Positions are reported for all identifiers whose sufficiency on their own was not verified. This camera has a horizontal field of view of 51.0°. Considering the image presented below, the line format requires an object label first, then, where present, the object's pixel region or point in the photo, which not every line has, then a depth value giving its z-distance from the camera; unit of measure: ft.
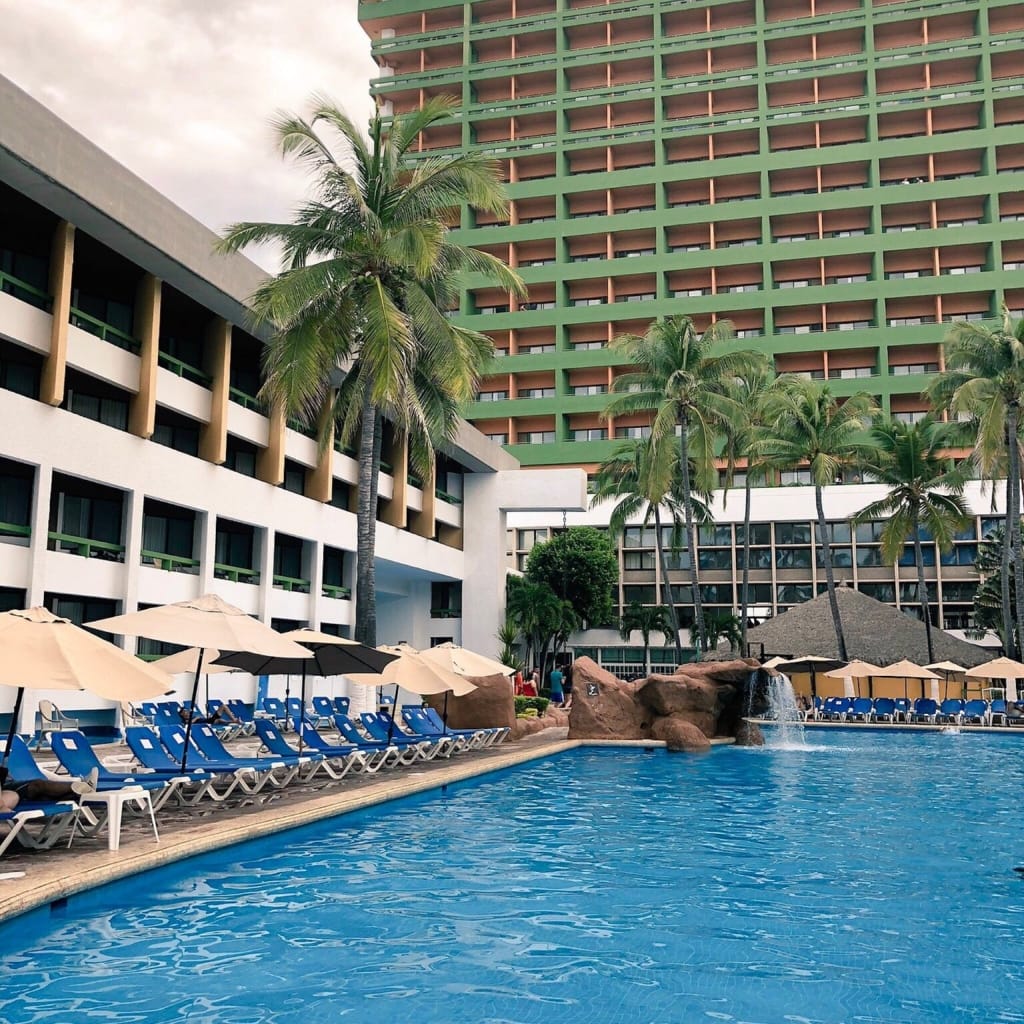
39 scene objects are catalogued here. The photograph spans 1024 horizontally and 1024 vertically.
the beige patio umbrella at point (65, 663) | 26.02
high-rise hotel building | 200.64
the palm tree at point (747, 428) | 120.78
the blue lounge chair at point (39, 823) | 27.02
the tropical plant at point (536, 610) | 137.08
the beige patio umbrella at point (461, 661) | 58.18
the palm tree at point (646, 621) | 165.07
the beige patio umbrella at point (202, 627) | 37.63
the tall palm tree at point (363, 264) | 65.31
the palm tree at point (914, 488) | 124.88
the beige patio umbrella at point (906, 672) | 96.10
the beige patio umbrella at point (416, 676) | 52.21
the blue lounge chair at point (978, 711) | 97.14
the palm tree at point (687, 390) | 114.21
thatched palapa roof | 112.47
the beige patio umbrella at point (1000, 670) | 91.15
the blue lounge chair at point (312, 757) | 45.24
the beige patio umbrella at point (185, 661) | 54.70
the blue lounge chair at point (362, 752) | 48.55
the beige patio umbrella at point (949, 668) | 98.47
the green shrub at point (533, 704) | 89.10
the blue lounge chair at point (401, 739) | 56.18
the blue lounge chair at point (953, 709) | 96.22
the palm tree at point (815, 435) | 124.77
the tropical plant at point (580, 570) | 154.10
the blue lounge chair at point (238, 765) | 39.78
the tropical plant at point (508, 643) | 110.93
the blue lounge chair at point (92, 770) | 32.12
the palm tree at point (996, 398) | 104.27
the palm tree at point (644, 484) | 112.98
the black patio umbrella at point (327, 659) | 50.93
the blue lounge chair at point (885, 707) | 99.14
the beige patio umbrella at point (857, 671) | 94.38
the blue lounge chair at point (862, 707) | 97.71
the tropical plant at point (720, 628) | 154.81
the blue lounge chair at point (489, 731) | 63.00
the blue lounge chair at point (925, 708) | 98.48
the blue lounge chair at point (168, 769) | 36.88
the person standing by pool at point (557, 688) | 112.16
